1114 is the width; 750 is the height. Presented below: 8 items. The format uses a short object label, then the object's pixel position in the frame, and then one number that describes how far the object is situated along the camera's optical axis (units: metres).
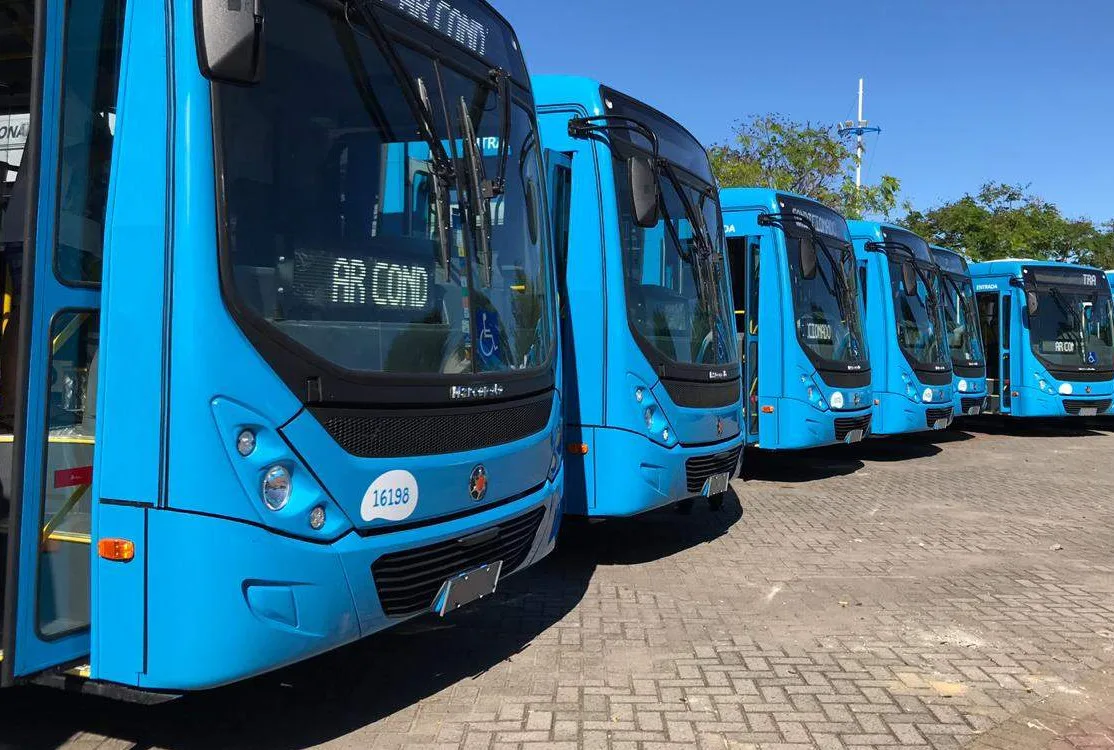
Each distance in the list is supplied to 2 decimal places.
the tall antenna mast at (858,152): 26.86
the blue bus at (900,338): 13.71
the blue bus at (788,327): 10.77
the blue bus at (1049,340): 17.36
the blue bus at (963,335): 15.92
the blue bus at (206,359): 3.37
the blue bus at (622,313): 6.60
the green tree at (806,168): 26.05
